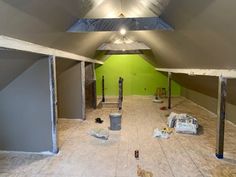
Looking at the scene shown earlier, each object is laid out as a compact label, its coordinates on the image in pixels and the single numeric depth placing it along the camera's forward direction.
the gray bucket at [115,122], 4.32
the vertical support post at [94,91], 6.62
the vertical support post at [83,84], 5.04
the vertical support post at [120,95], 6.59
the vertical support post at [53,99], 3.07
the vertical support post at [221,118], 2.90
